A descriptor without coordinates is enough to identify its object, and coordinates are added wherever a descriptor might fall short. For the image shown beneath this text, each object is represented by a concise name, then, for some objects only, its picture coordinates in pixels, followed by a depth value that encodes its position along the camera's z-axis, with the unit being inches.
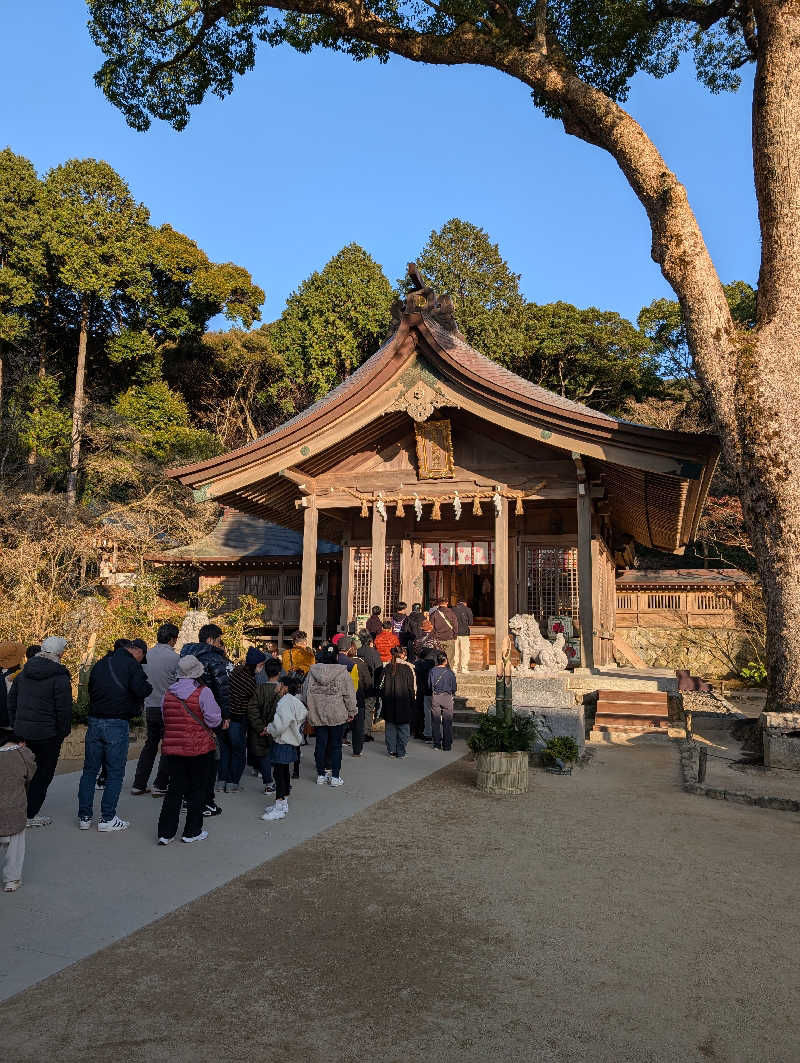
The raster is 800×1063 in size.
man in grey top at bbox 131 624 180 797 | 299.0
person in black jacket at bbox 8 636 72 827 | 241.4
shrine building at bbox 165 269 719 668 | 581.0
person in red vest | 236.8
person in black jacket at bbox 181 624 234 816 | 296.2
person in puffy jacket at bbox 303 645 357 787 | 323.9
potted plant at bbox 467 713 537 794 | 325.7
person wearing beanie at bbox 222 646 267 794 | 310.5
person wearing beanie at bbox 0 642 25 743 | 255.9
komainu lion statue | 489.7
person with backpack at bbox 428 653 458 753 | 415.8
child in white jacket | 278.5
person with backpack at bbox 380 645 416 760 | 393.7
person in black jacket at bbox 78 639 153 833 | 251.1
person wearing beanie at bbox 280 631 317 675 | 398.3
